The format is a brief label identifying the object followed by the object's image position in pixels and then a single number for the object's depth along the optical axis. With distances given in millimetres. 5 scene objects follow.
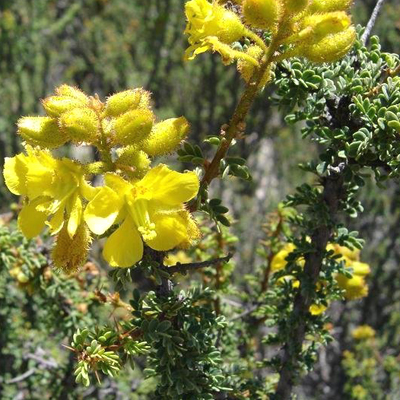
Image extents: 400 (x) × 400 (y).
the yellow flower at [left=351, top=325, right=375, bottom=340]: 457
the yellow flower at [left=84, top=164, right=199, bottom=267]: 205
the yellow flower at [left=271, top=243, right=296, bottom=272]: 299
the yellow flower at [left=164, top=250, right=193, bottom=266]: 326
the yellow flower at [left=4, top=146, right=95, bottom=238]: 209
